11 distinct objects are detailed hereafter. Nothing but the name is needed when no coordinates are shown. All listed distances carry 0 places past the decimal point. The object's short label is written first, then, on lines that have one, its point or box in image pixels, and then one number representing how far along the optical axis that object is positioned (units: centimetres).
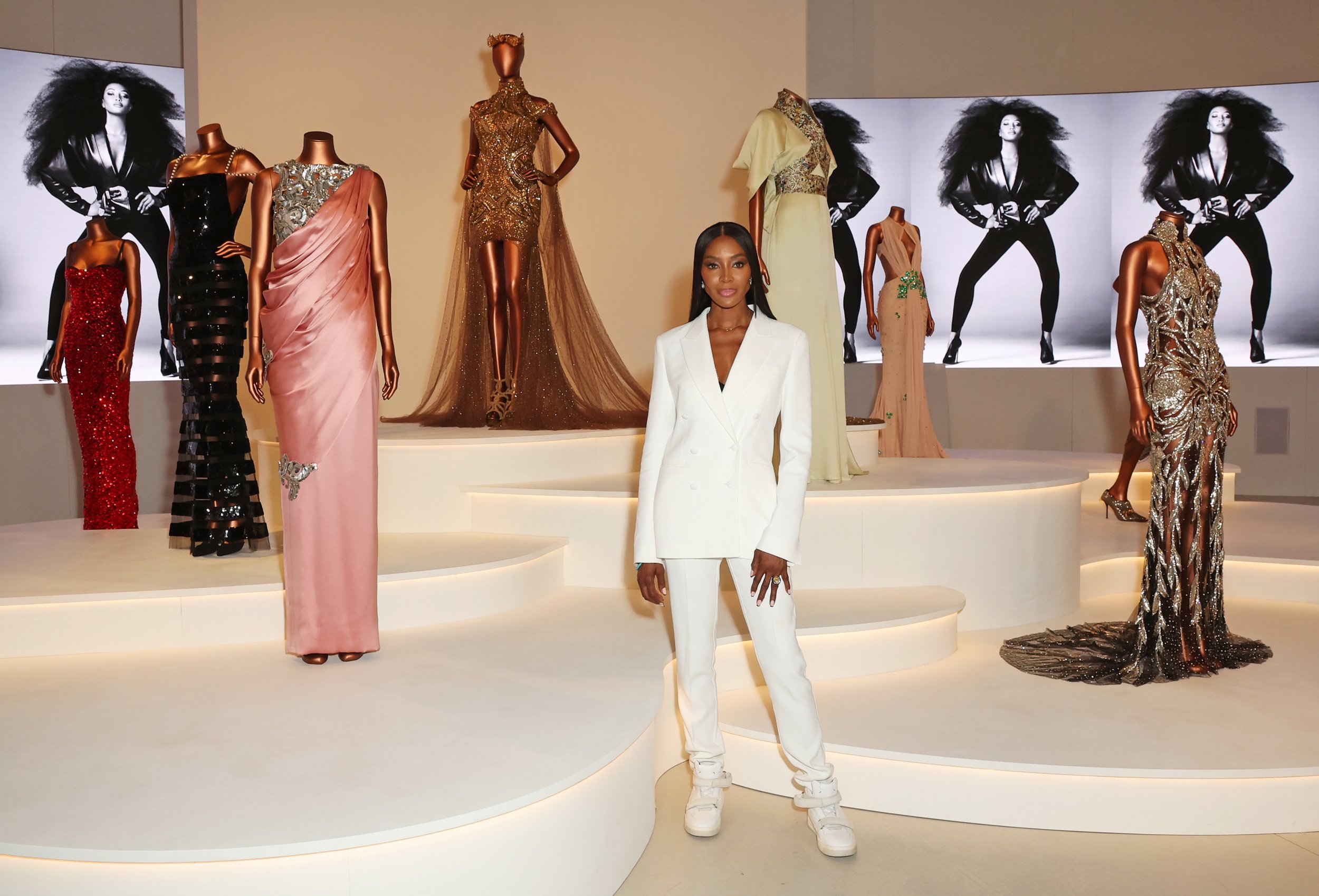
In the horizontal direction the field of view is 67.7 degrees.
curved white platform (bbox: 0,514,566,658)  325
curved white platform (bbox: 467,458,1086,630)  409
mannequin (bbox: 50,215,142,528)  484
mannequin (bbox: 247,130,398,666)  297
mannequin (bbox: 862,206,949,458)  655
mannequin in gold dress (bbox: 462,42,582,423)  533
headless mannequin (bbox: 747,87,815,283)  452
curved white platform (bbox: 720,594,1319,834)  264
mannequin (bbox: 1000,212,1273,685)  337
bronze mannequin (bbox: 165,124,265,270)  393
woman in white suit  246
